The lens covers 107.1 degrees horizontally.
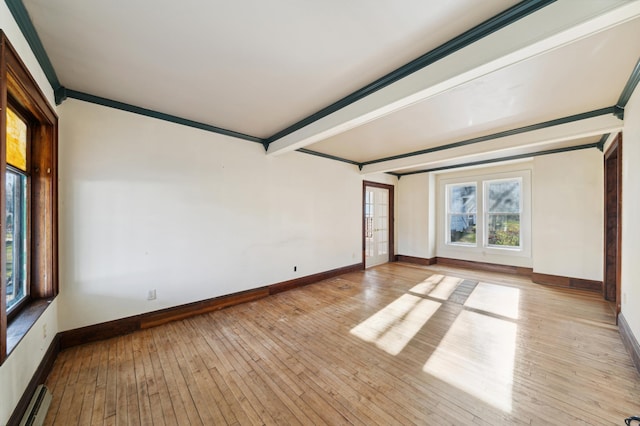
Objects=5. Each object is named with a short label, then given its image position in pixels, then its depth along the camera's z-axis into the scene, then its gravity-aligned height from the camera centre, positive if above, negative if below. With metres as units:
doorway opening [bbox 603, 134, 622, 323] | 3.66 -0.22
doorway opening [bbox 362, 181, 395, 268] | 5.95 -0.32
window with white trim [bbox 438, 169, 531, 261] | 5.21 -0.06
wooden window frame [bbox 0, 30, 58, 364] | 2.14 +0.11
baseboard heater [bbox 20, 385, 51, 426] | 1.48 -1.32
